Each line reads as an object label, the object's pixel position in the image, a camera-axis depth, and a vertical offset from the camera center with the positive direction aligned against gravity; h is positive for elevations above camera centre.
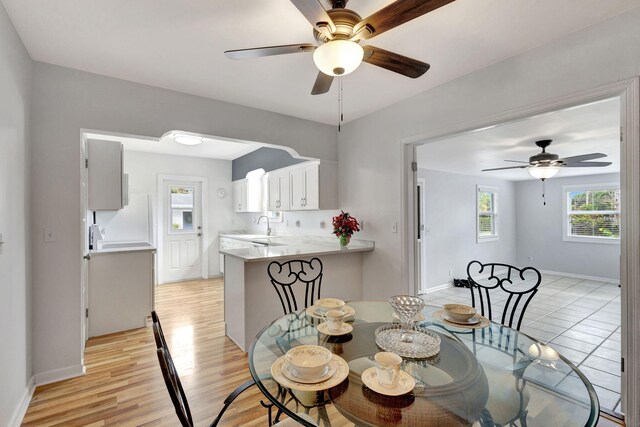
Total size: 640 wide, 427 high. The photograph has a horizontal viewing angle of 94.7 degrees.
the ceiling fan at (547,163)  4.00 +0.72
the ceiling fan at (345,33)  1.27 +0.90
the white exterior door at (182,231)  5.80 -0.31
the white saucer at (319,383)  0.99 -0.57
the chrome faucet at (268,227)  5.79 -0.22
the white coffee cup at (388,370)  1.00 -0.54
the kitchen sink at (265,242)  4.64 -0.44
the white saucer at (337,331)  1.47 -0.58
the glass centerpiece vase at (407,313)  1.39 -0.46
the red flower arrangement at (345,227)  3.49 -0.14
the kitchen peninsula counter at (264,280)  2.79 -0.68
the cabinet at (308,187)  3.90 +0.41
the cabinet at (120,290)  3.20 -0.84
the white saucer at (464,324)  1.56 -0.58
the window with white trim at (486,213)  6.77 +0.05
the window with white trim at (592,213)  6.34 +0.04
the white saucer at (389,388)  0.98 -0.58
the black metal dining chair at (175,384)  0.84 -0.53
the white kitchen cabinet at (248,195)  5.68 +0.42
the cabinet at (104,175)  3.01 +0.44
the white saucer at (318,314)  1.68 -0.56
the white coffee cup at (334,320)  1.49 -0.53
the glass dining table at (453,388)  0.93 -0.63
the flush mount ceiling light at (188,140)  4.07 +1.09
